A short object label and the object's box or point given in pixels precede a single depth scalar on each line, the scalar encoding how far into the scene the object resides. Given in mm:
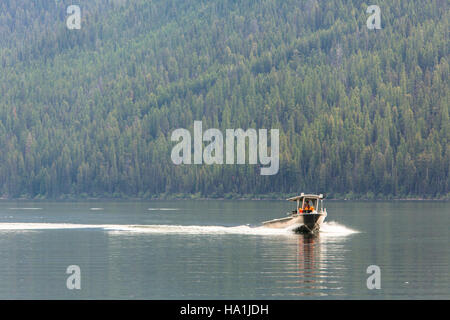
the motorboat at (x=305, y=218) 108062
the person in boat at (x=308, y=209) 109625
